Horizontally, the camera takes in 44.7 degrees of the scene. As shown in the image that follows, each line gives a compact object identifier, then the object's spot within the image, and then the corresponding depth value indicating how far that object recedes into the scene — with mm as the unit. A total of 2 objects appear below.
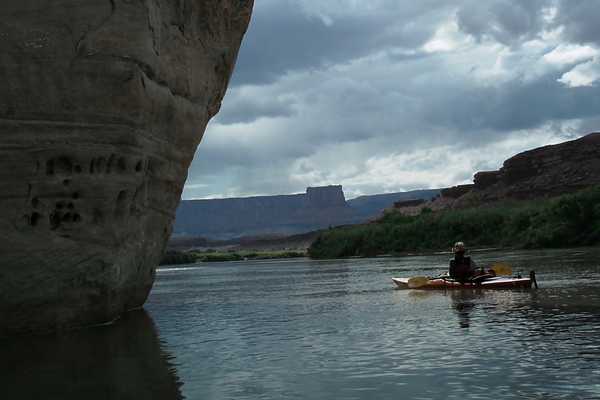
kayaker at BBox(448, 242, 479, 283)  22344
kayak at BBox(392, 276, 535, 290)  21031
